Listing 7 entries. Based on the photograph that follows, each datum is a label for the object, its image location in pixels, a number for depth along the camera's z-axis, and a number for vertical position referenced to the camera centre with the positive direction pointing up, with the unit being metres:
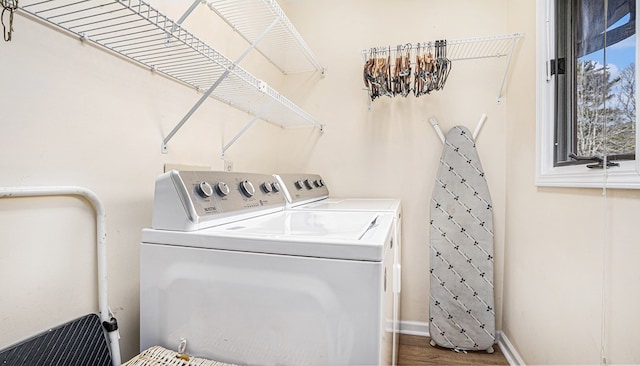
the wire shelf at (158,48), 0.83 +0.48
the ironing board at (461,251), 1.96 -0.48
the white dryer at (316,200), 1.47 -0.13
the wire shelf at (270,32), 1.53 +0.96
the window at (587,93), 0.99 +0.38
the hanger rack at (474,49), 1.95 +0.95
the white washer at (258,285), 0.70 -0.28
